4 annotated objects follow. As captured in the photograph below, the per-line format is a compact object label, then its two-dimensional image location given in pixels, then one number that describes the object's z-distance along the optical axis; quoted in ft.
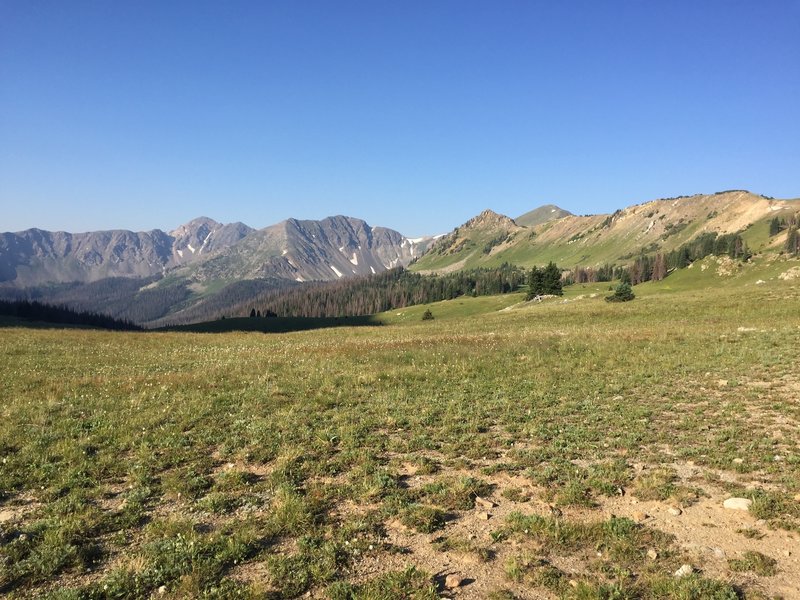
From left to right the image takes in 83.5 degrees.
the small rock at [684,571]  23.77
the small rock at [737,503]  30.40
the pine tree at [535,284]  352.49
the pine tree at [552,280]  347.77
